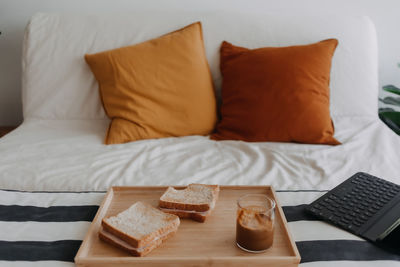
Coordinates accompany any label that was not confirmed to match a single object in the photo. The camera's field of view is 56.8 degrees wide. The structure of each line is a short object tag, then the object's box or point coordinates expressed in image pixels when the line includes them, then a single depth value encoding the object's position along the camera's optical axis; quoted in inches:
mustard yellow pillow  60.3
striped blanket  31.1
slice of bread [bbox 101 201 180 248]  30.2
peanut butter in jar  29.8
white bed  41.7
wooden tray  28.9
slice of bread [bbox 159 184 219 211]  35.2
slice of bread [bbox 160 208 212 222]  34.7
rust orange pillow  58.1
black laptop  33.6
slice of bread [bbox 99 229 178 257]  29.5
